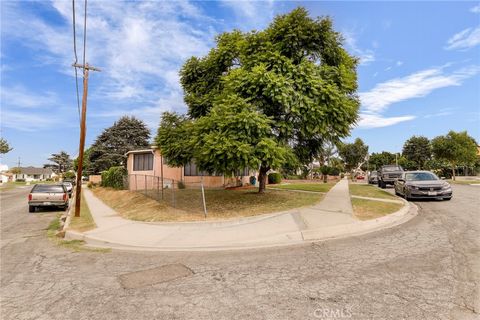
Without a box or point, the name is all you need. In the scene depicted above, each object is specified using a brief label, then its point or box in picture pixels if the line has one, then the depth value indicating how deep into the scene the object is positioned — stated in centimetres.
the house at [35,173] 11968
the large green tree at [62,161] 11925
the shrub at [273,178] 3291
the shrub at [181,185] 2434
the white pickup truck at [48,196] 1728
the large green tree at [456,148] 3944
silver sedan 1391
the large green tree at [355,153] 6328
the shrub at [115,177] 3002
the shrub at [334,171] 5502
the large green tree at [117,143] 5391
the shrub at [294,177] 4574
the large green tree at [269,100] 1087
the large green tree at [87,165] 5431
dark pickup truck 2492
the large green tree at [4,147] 4551
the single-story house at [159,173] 2520
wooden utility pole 1400
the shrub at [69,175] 8542
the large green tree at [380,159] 7556
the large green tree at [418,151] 6838
